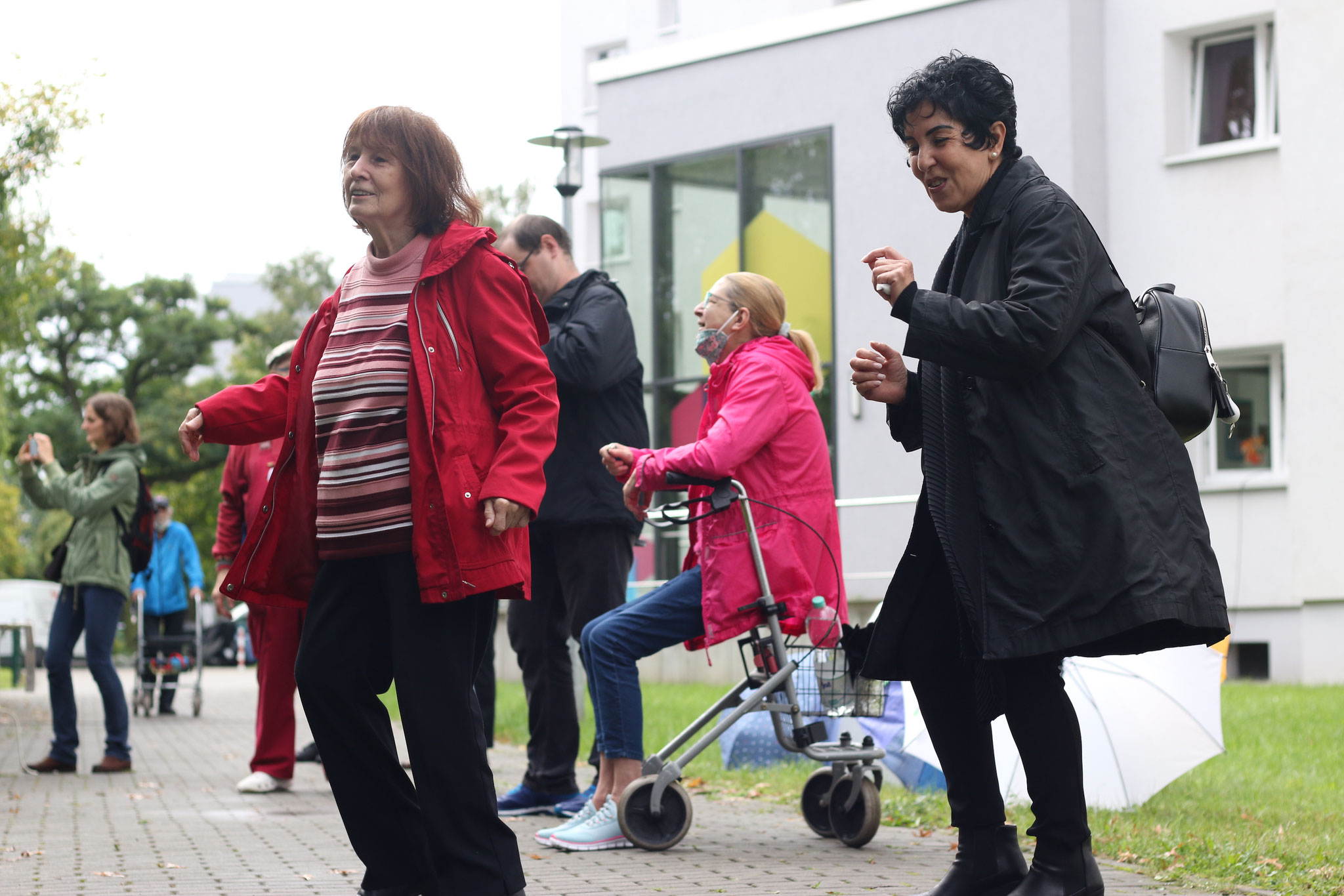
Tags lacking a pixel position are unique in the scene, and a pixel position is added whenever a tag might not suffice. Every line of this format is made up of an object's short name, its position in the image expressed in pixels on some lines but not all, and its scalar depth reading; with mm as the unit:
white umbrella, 6352
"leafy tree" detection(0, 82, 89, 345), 15025
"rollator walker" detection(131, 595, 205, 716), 15797
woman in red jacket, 3881
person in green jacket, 9258
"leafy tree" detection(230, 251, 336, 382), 53688
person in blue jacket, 16172
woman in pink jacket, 5656
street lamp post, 14172
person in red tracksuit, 7988
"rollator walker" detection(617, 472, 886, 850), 5707
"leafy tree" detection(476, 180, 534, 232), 49625
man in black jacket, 6543
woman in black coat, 3699
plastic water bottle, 5785
